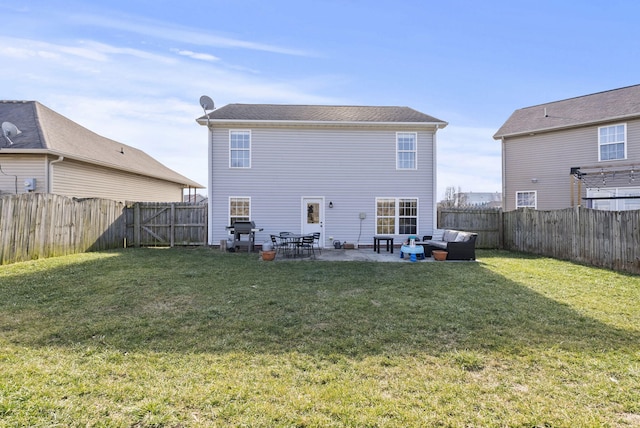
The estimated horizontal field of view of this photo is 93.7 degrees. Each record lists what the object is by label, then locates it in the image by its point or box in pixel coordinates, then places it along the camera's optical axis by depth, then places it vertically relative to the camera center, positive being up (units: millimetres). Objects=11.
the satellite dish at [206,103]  10984 +4321
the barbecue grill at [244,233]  10914 -480
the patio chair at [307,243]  9836 -748
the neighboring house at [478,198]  33538 +2635
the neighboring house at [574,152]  12648 +3169
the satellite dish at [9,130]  11250 +3389
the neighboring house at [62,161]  11367 +2498
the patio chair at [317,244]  11899 -947
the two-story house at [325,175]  11906 +1830
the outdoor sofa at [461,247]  9344 -827
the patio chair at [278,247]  10535 -1006
